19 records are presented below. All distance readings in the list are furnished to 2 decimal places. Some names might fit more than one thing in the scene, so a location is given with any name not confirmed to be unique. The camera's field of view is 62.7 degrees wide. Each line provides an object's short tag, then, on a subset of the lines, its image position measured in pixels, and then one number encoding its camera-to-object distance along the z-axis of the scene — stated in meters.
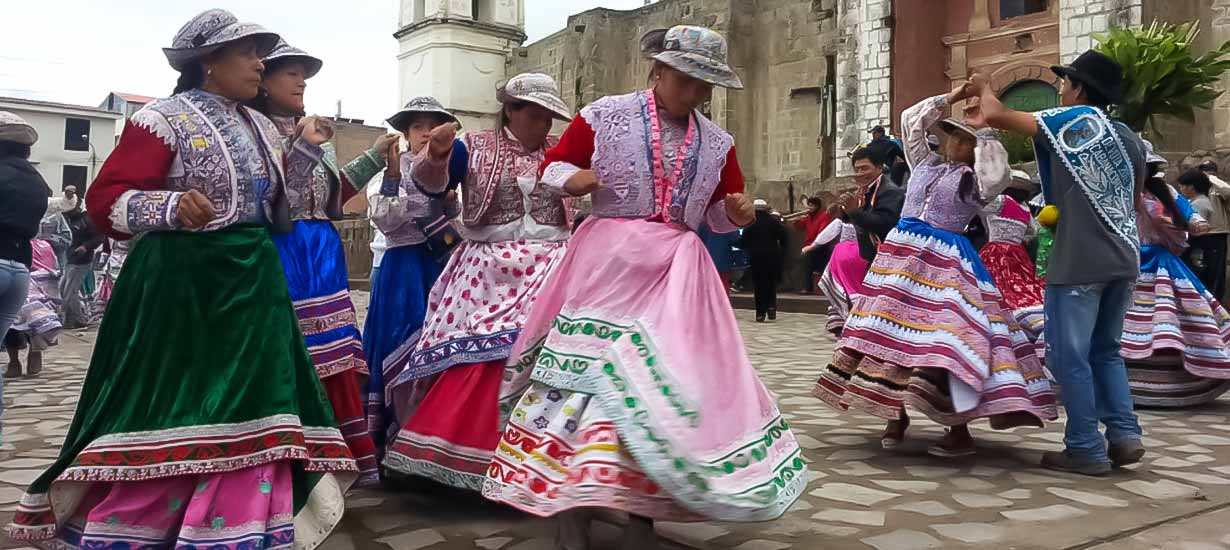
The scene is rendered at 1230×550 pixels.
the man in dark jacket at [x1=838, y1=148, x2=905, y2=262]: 5.45
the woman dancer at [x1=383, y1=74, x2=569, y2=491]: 3.68
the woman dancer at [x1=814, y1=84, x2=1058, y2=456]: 4.55
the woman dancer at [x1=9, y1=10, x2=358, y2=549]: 2.70
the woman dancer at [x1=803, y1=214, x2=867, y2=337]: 10.17
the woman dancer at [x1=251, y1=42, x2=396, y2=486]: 3.55
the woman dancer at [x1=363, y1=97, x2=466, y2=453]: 4.14
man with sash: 4.34
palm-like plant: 12.77
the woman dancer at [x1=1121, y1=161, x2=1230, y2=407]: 6.38
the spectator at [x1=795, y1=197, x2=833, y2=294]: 13.85
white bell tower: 34.38
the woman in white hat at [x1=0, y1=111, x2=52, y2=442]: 5.27
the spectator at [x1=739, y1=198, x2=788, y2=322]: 13.33
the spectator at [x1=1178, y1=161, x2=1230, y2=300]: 7.63
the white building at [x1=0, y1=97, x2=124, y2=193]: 49.97
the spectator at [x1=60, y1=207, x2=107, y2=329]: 11.89
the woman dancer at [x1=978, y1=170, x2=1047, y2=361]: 6.02
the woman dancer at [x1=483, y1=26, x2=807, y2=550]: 2.74
